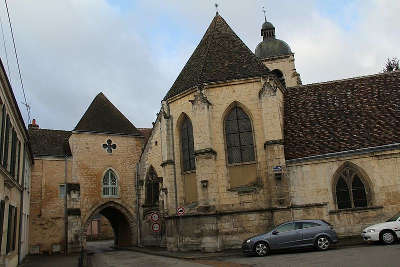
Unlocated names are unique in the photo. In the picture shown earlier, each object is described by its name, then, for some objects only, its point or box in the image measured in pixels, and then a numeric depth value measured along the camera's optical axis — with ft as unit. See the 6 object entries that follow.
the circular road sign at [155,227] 49.62
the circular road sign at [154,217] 50.67
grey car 44.68
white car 43.16
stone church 52.95
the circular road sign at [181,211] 54.60
